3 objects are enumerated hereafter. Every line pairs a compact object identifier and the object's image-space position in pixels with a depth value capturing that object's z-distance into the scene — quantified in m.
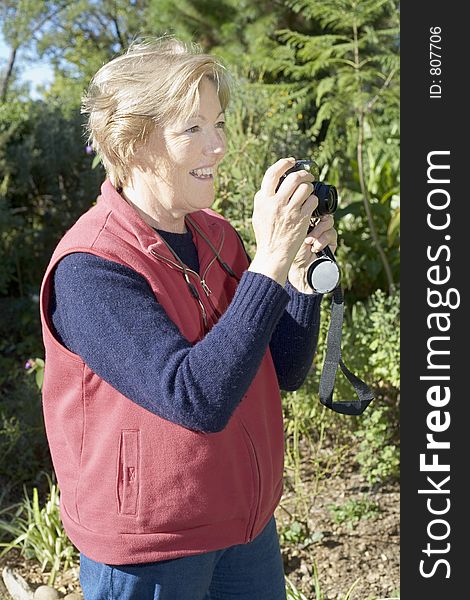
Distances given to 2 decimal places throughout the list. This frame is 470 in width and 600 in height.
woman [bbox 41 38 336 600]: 1.39
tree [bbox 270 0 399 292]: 4.40
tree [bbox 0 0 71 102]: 15.03
